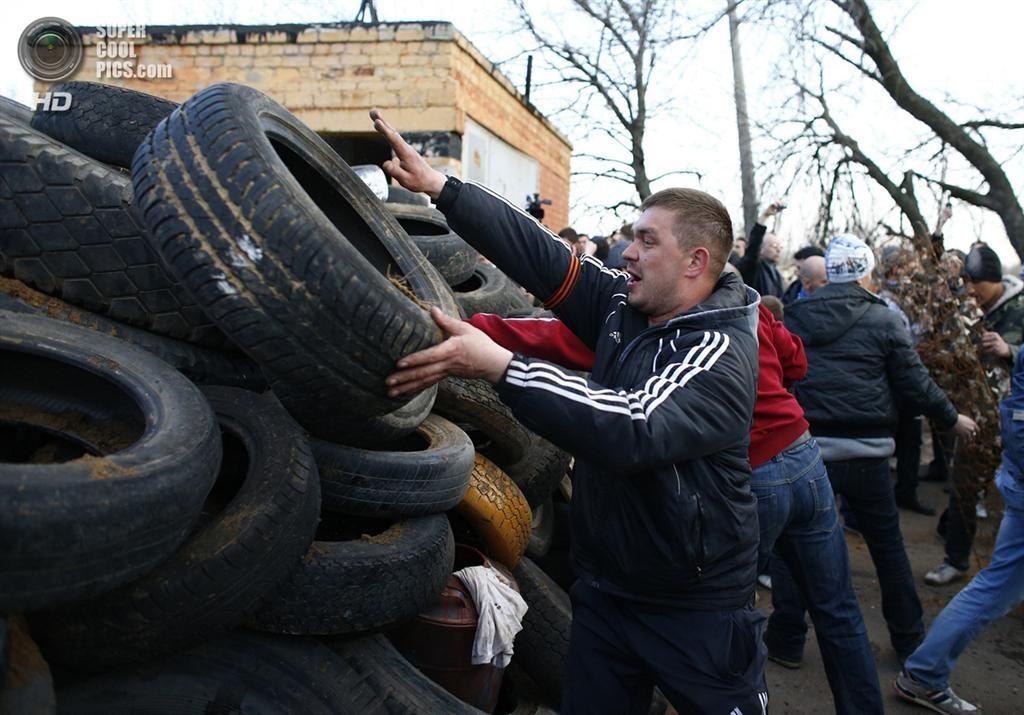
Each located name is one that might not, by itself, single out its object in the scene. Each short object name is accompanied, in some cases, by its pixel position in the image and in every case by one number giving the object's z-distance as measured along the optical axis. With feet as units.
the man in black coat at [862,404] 15.21
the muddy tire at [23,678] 6.20
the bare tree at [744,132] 41.88
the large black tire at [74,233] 9.70
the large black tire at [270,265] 7.01
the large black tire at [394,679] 9.25
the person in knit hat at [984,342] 19.43
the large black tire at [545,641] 12.57
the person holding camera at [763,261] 22.21
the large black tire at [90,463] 5.68
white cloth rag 10.64
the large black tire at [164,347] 9.59
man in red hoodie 11.62
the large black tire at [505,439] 13.38
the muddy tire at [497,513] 12.03
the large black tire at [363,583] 8.76
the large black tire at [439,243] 16.45
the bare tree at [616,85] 64.08
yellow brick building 35.81
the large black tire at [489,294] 16.47
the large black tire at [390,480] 9.77
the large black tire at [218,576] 7.34
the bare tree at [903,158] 24.03
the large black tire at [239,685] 7.89
